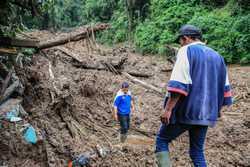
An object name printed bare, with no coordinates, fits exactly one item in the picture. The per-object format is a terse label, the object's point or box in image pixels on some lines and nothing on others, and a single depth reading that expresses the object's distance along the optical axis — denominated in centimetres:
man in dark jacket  258
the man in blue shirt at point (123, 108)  483
